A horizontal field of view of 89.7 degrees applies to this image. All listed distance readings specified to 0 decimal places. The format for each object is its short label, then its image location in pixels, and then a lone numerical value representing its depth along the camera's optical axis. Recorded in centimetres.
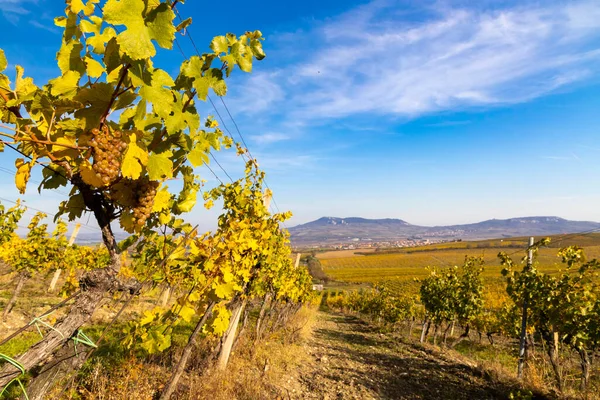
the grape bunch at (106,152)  116
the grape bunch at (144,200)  138
